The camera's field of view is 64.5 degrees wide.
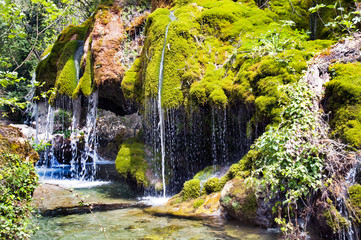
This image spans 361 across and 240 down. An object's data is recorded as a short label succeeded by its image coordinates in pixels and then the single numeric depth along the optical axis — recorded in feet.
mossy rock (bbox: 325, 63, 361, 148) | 14.89
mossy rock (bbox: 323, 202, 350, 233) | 13.37
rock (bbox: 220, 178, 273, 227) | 17.80
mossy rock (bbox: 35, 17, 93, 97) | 43.83
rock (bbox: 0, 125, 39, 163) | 17.07
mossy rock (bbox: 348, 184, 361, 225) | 13.30
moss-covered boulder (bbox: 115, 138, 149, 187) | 30.86
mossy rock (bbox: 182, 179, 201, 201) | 24.68
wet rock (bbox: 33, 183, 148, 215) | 25.24
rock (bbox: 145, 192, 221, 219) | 21.40
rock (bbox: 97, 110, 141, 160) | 73.00
